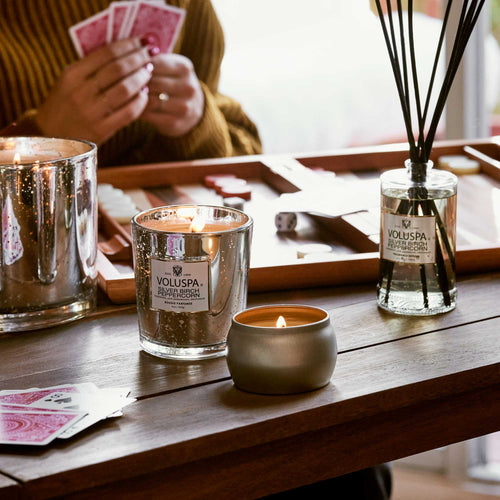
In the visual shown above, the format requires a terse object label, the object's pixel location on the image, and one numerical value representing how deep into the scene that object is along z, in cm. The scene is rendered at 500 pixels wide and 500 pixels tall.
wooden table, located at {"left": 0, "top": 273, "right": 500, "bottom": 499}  127
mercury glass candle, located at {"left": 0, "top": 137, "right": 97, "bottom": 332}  145
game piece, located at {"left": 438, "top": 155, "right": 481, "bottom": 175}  192
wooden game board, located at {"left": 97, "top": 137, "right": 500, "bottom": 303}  155
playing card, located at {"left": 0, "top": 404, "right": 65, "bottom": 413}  131
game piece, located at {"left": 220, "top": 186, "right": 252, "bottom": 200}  183
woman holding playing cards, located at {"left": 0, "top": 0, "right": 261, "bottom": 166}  224
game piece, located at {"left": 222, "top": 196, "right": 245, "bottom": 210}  179
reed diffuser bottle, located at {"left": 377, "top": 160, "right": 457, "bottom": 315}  147
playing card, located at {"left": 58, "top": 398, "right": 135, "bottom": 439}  128
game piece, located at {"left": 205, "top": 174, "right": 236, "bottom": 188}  192
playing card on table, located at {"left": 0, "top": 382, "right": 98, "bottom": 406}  132
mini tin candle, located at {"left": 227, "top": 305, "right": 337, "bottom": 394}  132
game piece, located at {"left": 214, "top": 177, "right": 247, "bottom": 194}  187
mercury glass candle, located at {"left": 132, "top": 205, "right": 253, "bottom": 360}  138
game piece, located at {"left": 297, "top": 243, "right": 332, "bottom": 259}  160
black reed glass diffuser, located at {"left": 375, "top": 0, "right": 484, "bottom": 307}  146
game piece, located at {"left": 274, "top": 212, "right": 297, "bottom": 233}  171
